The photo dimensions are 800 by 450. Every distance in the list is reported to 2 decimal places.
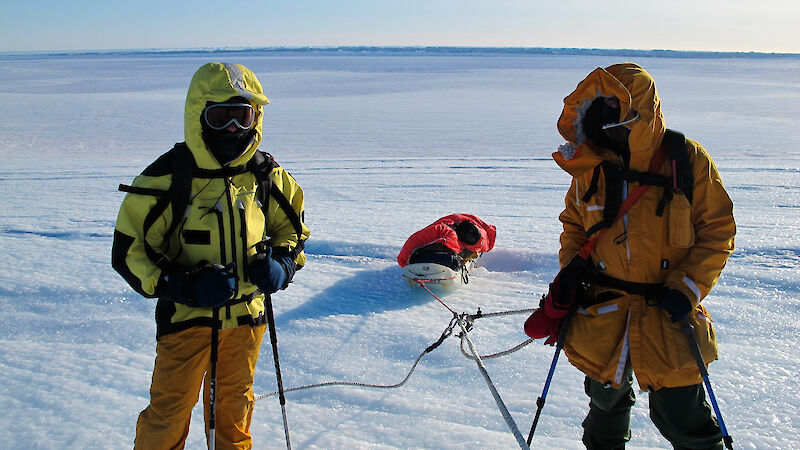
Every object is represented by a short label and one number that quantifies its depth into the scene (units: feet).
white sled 12.86
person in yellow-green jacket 5.66
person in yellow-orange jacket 5.63
